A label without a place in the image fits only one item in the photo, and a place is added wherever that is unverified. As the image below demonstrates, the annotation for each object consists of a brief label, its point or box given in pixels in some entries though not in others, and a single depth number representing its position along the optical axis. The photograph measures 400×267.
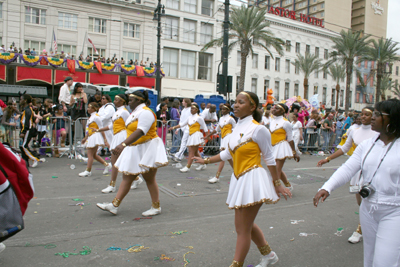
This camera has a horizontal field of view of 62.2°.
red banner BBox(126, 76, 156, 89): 29.54
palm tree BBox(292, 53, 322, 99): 44.34
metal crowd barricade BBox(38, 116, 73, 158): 11.06
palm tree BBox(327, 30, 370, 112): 36.44
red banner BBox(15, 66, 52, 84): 25.12
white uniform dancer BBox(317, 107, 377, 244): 4.59
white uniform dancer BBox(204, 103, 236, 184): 8.25
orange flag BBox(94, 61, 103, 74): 27.41
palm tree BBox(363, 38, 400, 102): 39.22
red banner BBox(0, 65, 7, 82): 24.45
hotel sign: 47.09
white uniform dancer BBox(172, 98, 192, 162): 10.80
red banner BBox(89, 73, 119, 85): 27.56
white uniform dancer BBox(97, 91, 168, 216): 5.12
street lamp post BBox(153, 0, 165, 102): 22.12
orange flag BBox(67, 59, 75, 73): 26.14
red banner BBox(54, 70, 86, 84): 26.20
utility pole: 15.26
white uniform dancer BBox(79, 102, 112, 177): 8.17
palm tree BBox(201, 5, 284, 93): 28.11
